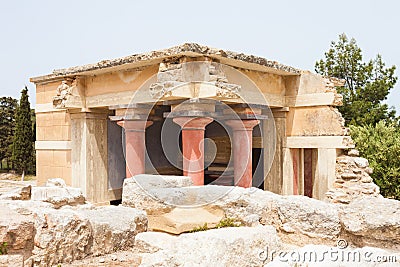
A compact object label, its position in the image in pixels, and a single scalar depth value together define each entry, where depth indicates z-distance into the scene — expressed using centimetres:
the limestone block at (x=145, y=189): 520
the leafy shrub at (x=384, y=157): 1216
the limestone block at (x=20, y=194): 670
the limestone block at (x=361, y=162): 969
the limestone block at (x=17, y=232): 362
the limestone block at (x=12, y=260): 350
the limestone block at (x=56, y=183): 813
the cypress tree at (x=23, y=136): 2349
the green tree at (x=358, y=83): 1836
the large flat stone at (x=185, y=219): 488
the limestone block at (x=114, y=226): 433
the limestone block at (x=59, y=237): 382
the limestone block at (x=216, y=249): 327
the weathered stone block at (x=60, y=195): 609
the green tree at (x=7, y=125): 2625
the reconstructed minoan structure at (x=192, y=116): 823
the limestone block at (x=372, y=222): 414
